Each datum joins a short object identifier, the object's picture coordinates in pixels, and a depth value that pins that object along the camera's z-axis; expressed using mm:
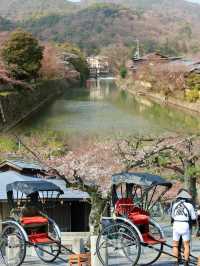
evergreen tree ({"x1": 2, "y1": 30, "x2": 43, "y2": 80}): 32875
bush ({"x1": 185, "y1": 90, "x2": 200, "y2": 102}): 36581
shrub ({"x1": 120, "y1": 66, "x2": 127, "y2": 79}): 73419
